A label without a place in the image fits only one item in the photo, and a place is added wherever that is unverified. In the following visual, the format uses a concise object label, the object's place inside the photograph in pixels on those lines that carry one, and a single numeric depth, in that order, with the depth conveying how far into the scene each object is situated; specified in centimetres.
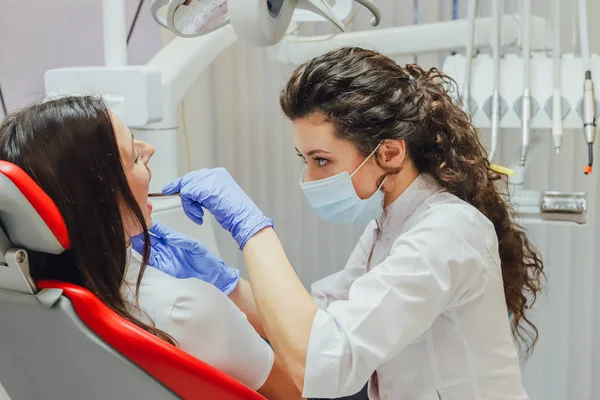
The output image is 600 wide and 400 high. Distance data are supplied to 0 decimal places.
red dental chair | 103
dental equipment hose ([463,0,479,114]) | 186
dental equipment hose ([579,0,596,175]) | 172
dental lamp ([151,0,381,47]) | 119
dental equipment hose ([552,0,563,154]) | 176
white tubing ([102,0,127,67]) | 175
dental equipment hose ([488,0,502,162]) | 182
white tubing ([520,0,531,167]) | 177
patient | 112
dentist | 121
